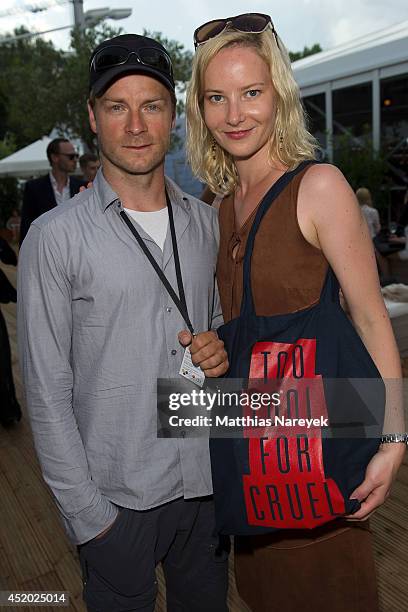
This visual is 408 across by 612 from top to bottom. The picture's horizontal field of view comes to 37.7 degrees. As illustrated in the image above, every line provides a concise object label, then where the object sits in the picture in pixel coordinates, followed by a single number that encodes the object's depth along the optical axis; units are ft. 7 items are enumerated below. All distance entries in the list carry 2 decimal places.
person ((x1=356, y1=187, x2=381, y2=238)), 29.71
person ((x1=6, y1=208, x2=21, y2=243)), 69.77
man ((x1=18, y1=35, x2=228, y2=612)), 4.98
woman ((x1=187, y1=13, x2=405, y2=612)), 4.73
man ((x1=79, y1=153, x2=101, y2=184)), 23.52
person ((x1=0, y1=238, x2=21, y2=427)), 15.64
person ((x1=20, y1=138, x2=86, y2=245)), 19.36
